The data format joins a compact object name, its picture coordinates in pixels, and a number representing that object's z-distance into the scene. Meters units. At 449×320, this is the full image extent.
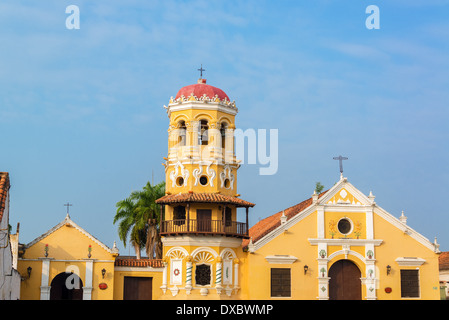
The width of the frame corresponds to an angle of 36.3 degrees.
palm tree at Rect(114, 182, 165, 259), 50.31
